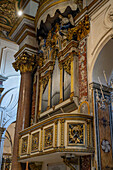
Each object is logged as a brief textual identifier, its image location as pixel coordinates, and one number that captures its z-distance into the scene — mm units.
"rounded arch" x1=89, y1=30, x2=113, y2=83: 6366
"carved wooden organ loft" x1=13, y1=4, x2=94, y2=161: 5859
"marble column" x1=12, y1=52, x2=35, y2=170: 8622
